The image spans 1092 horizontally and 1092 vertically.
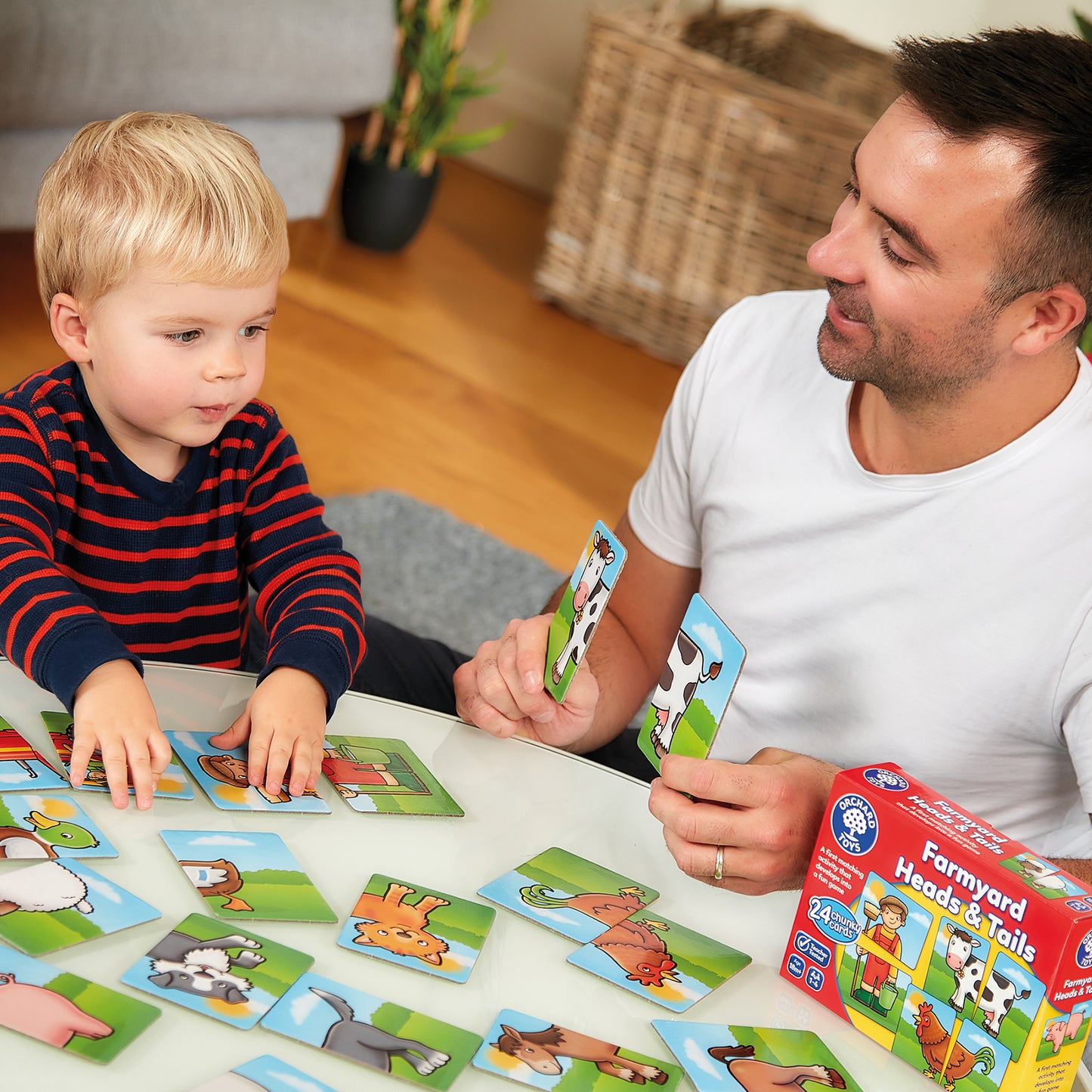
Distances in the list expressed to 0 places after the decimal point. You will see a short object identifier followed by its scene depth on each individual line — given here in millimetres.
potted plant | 3248
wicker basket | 3074
